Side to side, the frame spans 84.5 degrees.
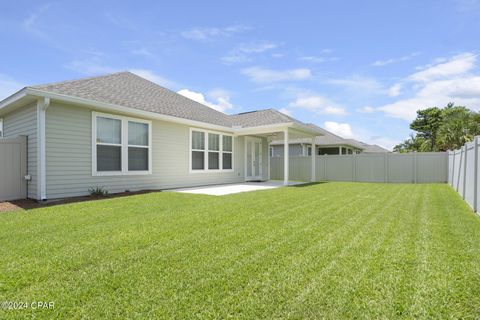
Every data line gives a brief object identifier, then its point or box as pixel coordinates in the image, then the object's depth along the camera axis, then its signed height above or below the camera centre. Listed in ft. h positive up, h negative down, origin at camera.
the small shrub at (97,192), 26.91 -3.59
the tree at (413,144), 117.76 +6.96
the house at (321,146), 76.74 +3.66
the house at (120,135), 24.77 +2.64
